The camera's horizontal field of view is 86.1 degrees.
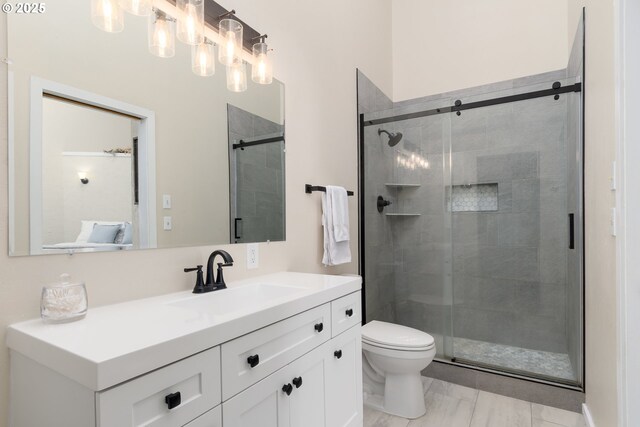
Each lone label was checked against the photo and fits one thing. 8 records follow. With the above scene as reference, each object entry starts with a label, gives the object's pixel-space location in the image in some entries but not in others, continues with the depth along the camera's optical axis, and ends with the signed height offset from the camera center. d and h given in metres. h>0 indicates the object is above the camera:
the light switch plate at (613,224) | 1.32 -0.06
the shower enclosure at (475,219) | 2.69 -0.08
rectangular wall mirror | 0.94 +0.23
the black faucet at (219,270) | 1.34 -0.23
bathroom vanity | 0.67 -0.36
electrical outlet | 1.63 -0.22
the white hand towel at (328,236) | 2.11 -0.16
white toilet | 1.94 -0.89
